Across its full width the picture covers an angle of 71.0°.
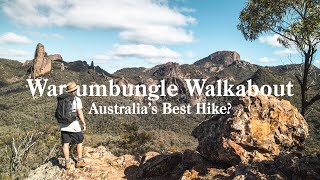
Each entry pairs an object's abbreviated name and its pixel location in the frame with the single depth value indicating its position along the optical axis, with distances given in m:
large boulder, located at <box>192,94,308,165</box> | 5.76
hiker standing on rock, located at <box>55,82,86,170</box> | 6.21
